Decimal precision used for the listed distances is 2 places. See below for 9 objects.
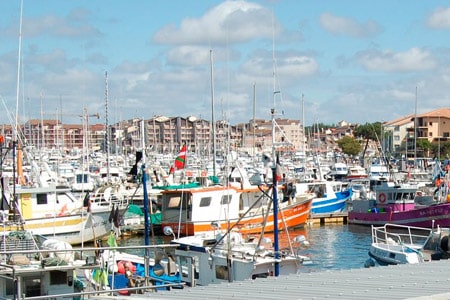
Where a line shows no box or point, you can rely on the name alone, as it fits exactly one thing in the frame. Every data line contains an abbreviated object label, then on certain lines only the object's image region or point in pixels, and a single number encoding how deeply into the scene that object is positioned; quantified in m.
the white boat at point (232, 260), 24.61
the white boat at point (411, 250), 28.19
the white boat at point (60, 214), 39.78
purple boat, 48.41
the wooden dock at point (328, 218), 55.09
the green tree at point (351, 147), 153.62
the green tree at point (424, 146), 135.62
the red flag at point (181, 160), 43.28
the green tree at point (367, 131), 165.00
